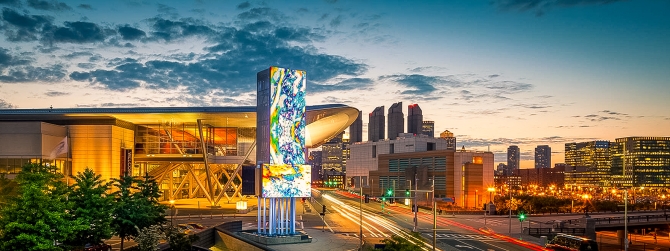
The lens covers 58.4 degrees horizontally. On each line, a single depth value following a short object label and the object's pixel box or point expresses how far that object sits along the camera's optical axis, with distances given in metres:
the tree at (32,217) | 32.78
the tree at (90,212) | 39.31
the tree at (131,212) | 45.88
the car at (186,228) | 59.49
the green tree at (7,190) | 38.27
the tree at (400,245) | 31.15
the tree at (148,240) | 40.09
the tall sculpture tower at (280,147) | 53.94
